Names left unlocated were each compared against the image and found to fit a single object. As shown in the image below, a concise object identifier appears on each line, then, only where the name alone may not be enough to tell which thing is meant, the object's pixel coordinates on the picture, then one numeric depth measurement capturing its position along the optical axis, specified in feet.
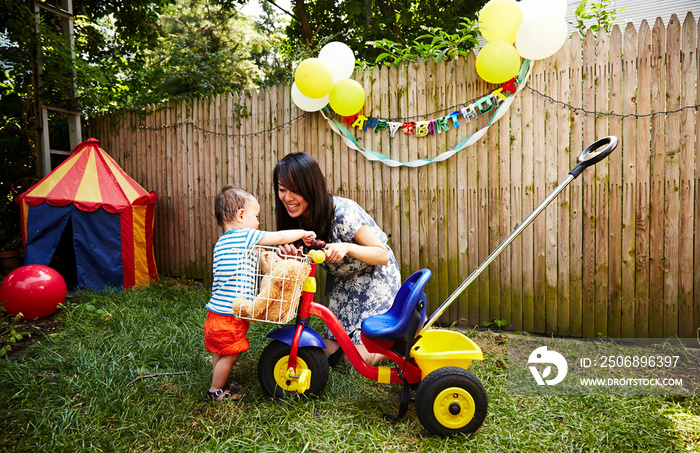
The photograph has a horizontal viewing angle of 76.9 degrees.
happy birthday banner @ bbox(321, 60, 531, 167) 11.14
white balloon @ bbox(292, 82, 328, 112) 12.87
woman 8.05
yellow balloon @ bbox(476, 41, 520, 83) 10.50
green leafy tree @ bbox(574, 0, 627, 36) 13.12
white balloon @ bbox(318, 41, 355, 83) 12.40
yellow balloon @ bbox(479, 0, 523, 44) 10.43
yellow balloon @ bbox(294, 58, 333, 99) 11.71
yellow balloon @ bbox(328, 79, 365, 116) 12.15
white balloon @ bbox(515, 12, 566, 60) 9.83
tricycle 6.41
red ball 12.05
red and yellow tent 14.62
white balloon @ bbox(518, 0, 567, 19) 9.82
